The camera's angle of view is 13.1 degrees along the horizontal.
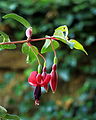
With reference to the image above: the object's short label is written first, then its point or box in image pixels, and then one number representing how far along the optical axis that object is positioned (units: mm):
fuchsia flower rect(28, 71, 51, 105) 421
